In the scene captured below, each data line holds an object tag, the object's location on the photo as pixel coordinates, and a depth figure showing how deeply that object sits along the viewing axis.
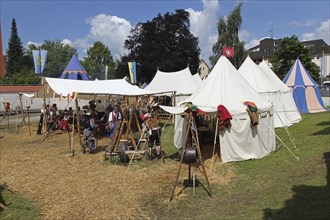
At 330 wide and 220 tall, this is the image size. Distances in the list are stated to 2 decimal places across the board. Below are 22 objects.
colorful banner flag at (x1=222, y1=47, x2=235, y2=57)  11.04
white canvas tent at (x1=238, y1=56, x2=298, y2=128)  16.01
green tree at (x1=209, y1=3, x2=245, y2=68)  38.22
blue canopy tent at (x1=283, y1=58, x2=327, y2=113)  20.61
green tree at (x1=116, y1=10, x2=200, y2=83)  40.59
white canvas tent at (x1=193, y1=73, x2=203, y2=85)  22.31
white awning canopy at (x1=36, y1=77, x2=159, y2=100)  13.38
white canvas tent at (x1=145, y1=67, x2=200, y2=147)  20.75
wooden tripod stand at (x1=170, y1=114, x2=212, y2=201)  6.81
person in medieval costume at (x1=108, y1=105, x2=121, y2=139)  12.19
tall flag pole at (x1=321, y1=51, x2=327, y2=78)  32.03
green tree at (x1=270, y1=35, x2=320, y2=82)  37.75
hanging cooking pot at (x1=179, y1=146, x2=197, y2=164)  6.70
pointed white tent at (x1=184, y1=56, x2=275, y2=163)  9.60
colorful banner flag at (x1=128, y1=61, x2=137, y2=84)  23.69
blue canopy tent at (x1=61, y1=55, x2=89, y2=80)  23.34
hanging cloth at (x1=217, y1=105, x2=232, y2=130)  9.24
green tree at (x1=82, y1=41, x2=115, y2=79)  66.88
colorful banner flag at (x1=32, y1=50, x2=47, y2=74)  20.05
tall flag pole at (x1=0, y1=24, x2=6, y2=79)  48.24
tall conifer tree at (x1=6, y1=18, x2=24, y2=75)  56.67
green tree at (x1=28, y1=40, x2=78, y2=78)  64.44
